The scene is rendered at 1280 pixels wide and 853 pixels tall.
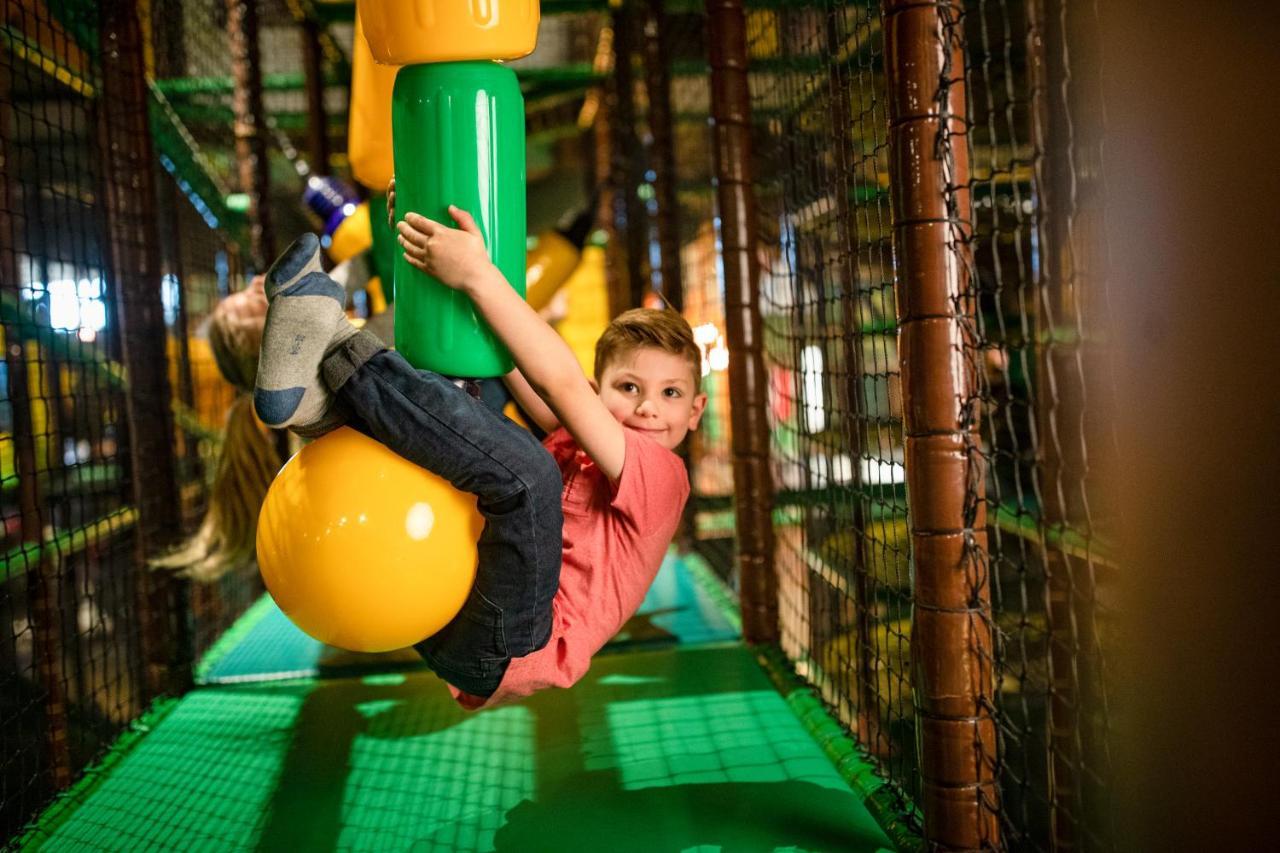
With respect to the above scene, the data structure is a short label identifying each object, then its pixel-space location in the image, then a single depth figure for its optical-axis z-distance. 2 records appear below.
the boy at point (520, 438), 1.10
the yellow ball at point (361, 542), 1.12
